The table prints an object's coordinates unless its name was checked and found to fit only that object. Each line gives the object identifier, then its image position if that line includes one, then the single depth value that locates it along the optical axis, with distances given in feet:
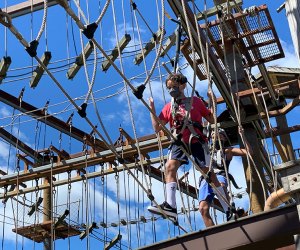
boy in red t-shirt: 17.98
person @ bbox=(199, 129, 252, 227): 18.02
